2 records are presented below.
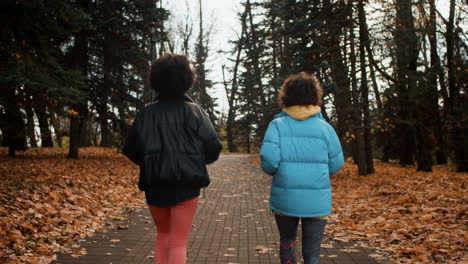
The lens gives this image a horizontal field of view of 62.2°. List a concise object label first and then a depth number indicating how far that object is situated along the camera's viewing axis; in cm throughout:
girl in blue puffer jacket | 314
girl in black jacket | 293
